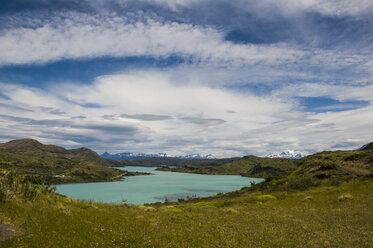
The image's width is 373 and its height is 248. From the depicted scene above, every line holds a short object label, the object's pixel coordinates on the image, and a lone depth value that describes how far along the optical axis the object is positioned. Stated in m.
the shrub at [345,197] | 29.50
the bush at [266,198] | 38.44
